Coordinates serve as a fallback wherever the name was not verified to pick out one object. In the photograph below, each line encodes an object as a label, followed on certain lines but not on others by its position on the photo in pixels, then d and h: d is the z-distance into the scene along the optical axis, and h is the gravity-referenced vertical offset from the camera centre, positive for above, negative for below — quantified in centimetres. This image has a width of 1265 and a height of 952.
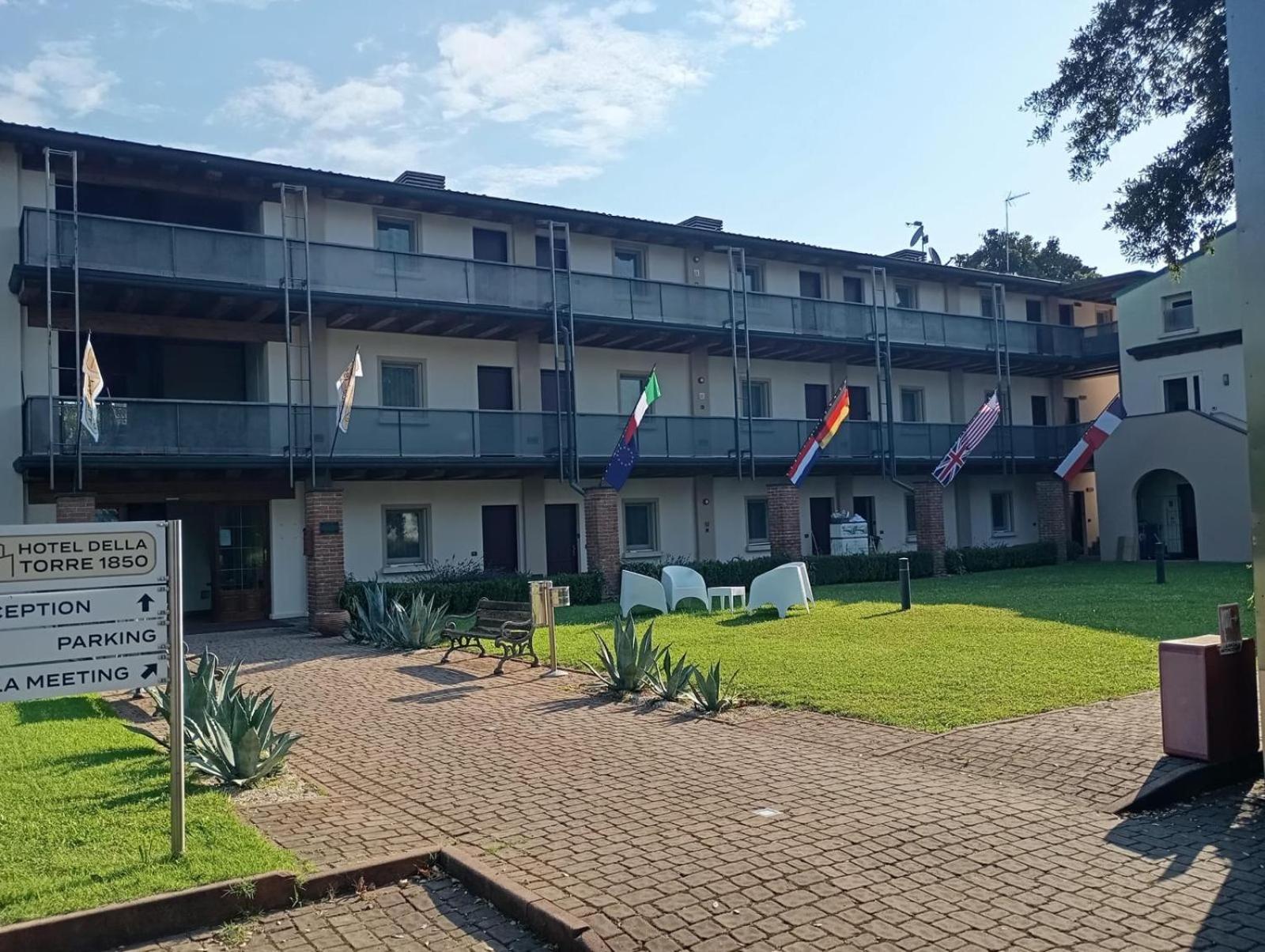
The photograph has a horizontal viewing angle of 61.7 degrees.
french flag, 2823 +184
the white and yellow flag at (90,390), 1708 +254
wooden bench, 1380 -133
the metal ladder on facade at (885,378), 3083 +402
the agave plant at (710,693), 1006 -164
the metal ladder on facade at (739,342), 2788 +481
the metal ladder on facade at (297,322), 2122 +453
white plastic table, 2064 -146
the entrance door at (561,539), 2666 -30
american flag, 2638 +180
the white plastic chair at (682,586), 2083 -125
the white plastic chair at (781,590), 1881 -127
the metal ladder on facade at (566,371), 2480 +367
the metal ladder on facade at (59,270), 1839 +489
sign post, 566 -37
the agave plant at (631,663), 1109 -146
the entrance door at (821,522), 3180 -15
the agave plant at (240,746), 758 -150
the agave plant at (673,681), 1071 -161
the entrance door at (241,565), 2218 -52
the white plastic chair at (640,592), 2003 -130
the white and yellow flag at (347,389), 1897 +268
